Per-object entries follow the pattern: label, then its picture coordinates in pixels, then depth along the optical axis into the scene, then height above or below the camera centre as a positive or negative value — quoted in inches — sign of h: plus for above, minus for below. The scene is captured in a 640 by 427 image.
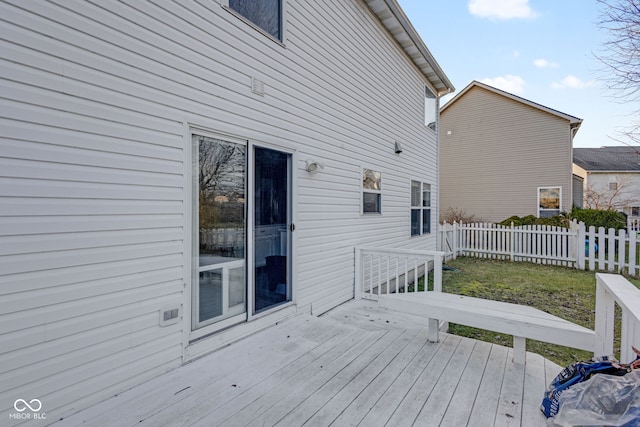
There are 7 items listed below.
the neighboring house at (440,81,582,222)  515.8 +98.0
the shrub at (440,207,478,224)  575.2 -9.2
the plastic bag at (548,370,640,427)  55.7 -36.7
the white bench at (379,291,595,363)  96.4 -36.7
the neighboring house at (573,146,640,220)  733.9 +75.4
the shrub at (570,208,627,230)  418.0 -8.8
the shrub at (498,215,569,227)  424.8 -13.5
